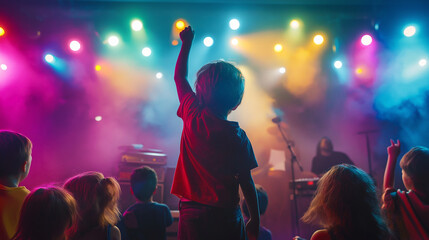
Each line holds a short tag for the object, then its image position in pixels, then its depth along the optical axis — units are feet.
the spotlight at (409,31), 20.75
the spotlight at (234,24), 21.63
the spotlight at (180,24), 21.85
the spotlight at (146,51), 22.79
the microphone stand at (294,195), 17.91
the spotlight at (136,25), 21.43
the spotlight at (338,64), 23.80
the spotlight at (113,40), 21.97
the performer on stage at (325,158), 21.88
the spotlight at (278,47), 23.45
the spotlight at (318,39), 22.82
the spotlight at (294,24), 22.01
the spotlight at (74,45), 21.39
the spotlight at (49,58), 21.10
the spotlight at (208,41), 22.70
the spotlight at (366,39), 21.94
